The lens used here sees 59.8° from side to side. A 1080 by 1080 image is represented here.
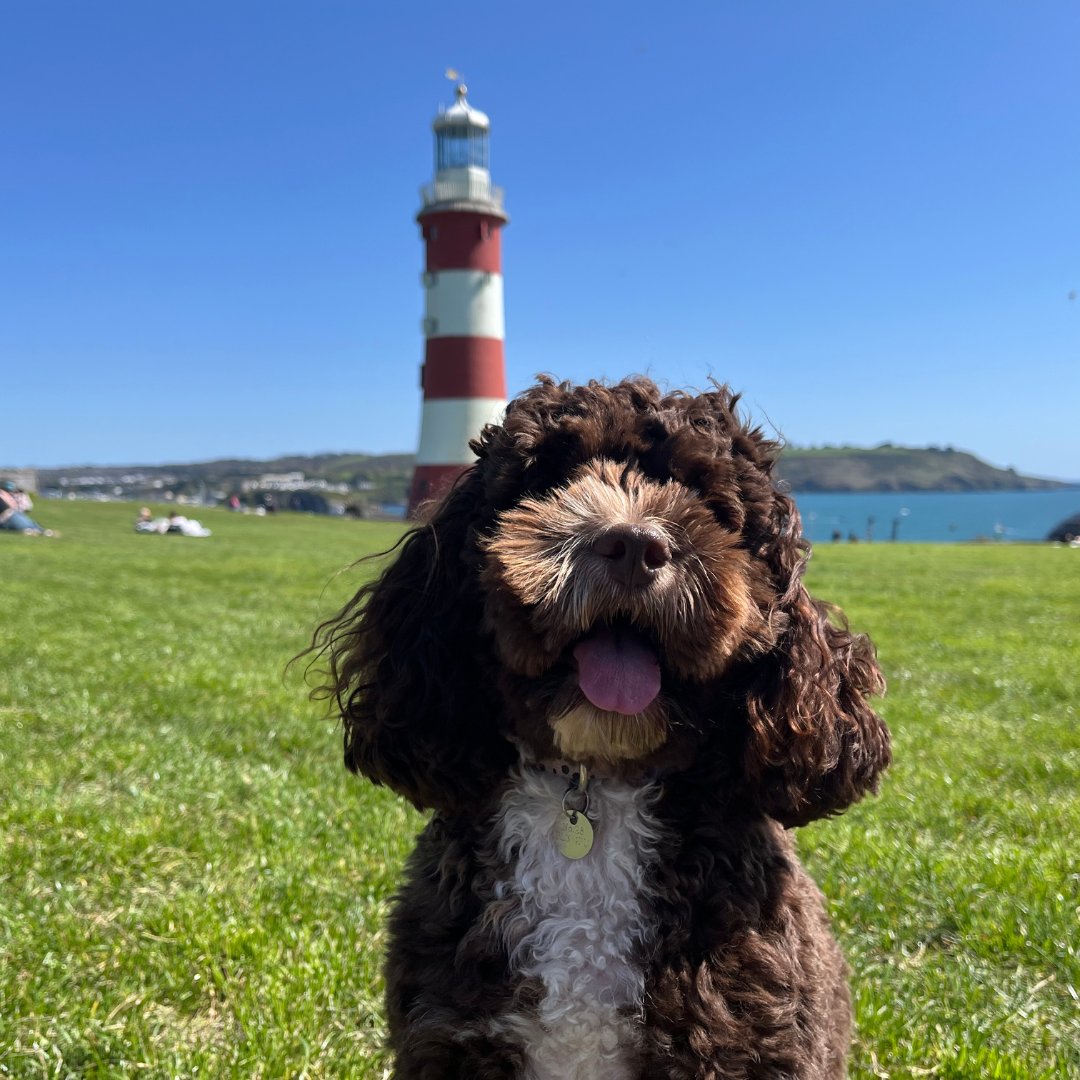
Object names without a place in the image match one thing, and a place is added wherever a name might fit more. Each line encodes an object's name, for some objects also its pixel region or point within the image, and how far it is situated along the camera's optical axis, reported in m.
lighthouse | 31.25
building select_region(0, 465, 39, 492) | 50.38
